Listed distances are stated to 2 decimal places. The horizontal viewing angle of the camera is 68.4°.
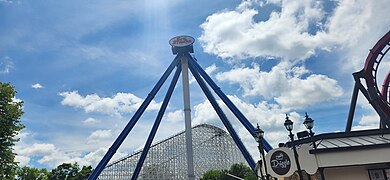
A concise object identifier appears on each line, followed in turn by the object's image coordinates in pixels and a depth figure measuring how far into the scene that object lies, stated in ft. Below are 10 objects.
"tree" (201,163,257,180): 132.77
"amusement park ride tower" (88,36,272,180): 107.34
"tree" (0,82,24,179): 51.13
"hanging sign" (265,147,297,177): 38.37
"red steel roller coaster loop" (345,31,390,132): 64.64
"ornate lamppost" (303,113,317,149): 37.17
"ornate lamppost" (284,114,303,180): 35.99
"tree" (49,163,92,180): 147.95
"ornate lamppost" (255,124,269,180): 43.96
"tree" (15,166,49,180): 115.88
